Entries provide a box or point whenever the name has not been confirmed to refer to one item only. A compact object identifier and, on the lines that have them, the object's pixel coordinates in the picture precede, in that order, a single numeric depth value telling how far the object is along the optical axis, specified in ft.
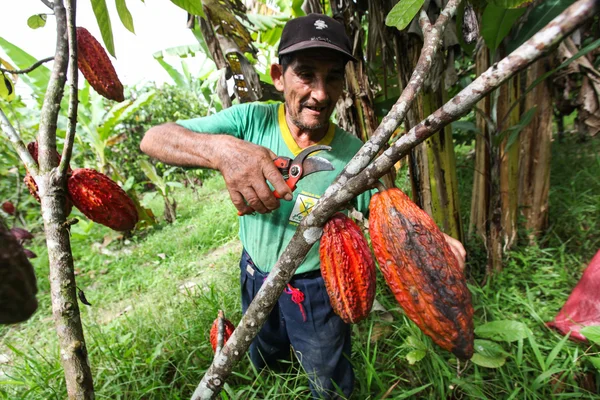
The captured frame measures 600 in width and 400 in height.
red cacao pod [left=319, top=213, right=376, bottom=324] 2.03
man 3.96
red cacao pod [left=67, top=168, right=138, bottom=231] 2.63
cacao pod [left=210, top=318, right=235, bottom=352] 4.42
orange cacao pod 1.76
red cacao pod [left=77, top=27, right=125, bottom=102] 3.28
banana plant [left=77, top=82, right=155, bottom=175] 13.20
